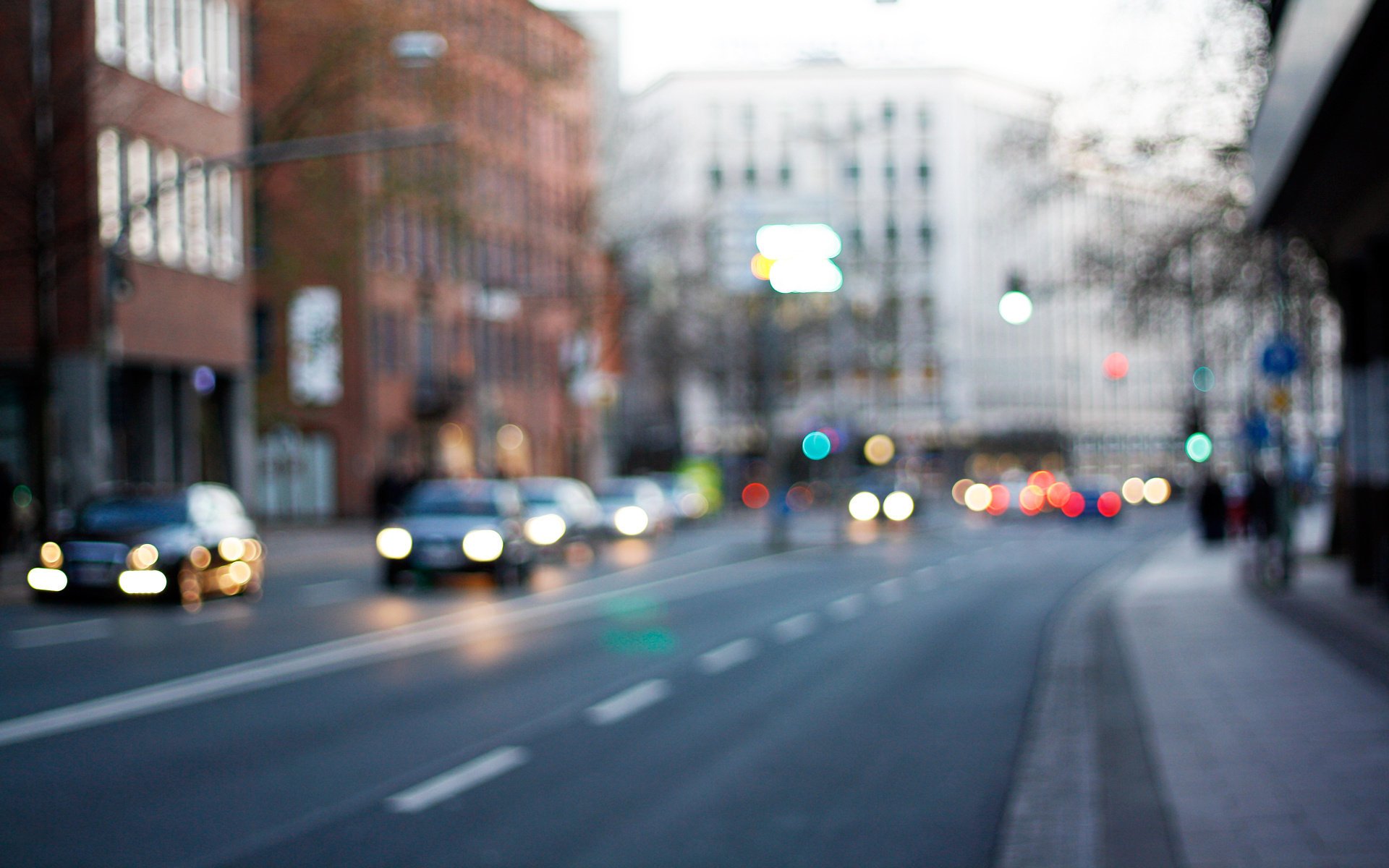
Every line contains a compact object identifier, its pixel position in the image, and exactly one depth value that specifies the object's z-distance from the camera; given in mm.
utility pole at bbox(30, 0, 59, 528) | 28266
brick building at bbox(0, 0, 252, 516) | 29922
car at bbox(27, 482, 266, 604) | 22547
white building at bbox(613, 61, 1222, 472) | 77312
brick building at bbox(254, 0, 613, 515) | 37938
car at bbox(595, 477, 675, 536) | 52844
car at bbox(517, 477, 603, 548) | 40000
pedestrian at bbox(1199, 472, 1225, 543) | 44000
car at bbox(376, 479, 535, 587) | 27672
